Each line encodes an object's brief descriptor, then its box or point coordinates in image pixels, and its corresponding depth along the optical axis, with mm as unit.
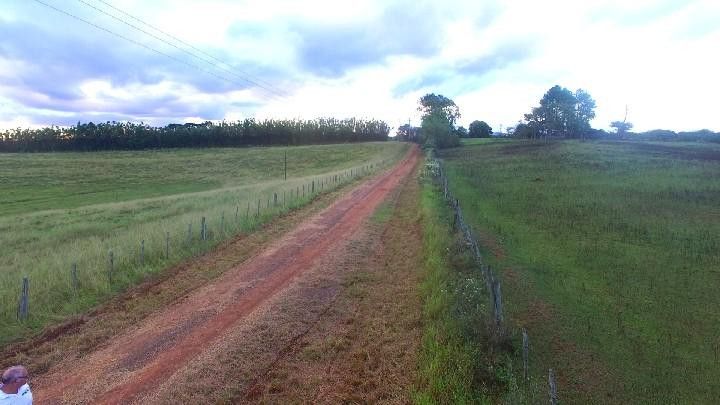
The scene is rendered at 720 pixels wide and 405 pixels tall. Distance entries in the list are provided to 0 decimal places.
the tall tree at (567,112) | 117312
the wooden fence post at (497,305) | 10167
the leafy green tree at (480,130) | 147625
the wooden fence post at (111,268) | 15258
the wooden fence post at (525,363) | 8764
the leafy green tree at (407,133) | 136875
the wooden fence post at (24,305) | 12207
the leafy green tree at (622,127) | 123362
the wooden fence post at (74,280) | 14166
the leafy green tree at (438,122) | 100812
